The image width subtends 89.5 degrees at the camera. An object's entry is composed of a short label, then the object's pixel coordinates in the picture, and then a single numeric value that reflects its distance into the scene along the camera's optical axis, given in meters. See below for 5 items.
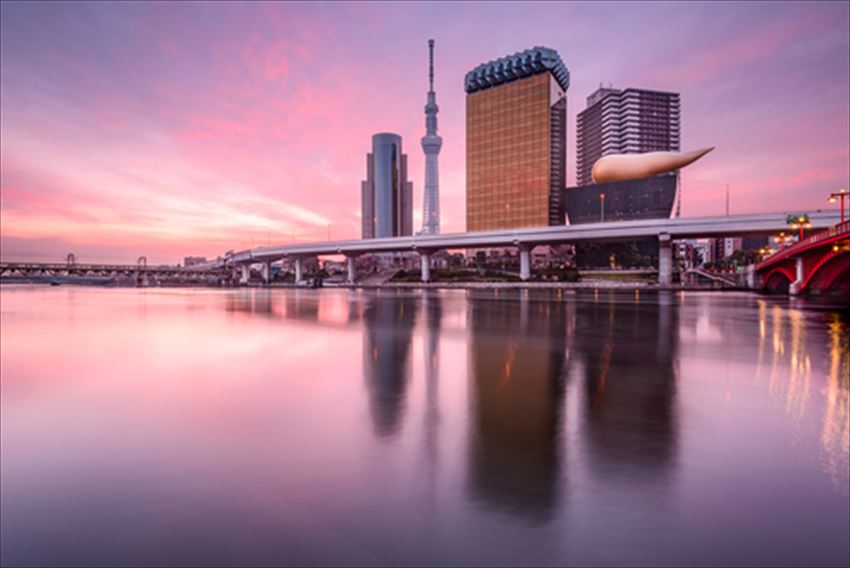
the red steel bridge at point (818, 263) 39.59
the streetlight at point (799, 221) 59.16
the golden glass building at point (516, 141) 176.12
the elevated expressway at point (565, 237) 72.19
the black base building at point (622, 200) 146.25
